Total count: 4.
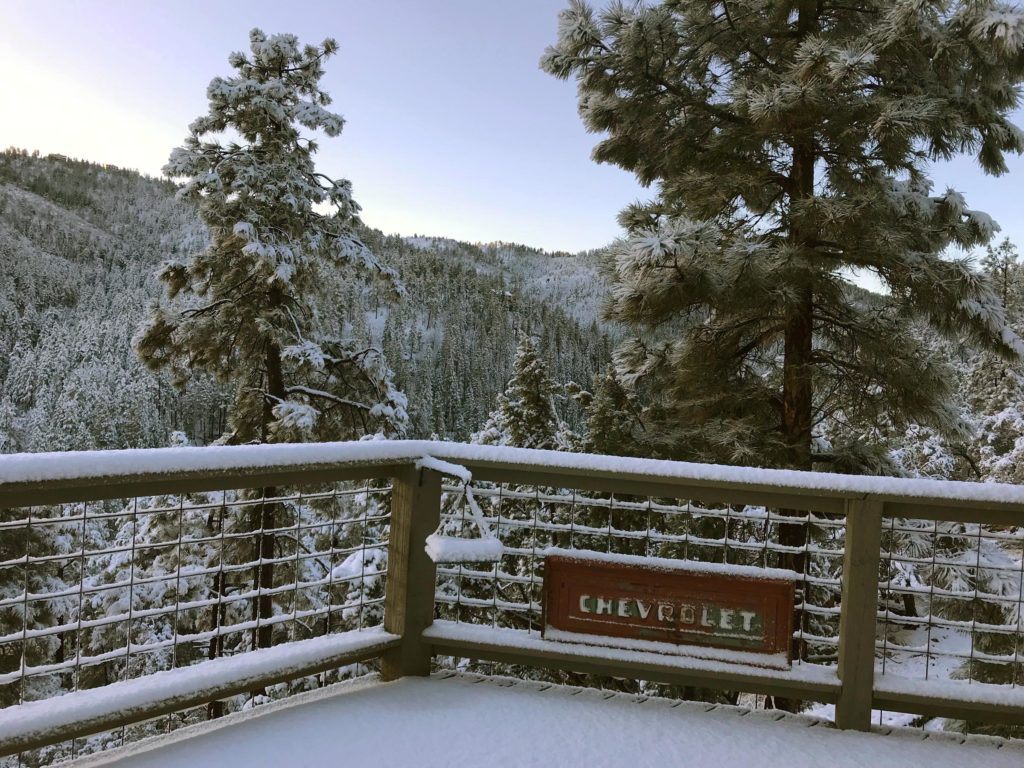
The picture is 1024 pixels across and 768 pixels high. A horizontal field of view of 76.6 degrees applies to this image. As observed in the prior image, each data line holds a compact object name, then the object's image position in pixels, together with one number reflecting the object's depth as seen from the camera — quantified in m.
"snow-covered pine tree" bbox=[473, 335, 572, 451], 16.36
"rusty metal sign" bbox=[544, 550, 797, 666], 2.60
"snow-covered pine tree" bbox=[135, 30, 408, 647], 9.12
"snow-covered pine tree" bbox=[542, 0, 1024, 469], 6.03
